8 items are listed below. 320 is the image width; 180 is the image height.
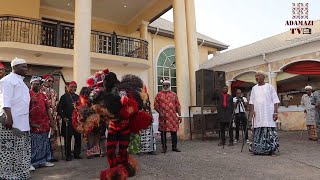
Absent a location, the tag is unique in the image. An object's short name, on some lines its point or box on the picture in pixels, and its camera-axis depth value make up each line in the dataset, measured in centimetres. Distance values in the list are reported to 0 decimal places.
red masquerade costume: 292
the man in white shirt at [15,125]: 334
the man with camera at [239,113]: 721
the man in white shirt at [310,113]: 742
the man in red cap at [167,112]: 564
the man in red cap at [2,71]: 407
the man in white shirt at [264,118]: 510
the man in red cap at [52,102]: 495
